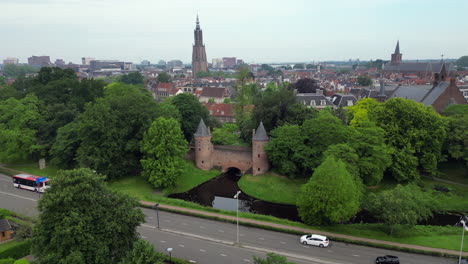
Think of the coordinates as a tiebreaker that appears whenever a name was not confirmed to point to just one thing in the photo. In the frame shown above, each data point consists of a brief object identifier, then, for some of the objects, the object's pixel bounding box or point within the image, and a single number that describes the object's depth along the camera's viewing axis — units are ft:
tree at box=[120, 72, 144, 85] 598.96
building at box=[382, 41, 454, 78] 607.94
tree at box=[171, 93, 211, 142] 225.35
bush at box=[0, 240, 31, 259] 106.39
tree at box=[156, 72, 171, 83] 608.72
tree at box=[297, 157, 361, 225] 118.62
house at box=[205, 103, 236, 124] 324.80
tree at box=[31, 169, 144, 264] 84.02
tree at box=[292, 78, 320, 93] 380.58
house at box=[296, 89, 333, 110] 320.09
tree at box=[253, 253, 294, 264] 80.23
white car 112.98
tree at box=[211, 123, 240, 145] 212.64
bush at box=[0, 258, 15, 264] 92.12
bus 166.71
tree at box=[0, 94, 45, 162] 192.75
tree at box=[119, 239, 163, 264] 80.18
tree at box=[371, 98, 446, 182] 164.76
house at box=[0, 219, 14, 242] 119.88
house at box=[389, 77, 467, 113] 237.25
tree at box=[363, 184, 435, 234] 116.57
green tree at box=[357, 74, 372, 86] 554.46
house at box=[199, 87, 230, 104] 431.43
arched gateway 188.24
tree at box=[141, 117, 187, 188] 164.55
